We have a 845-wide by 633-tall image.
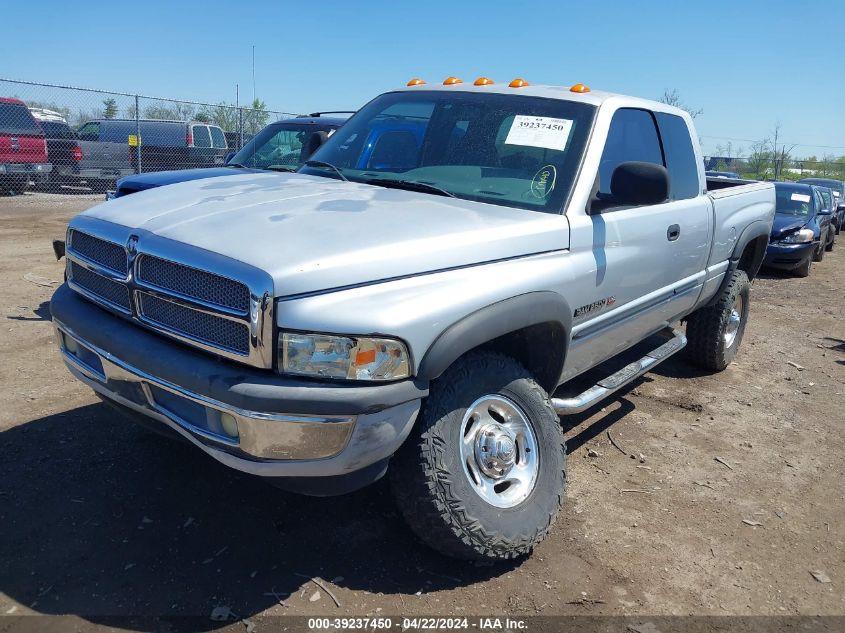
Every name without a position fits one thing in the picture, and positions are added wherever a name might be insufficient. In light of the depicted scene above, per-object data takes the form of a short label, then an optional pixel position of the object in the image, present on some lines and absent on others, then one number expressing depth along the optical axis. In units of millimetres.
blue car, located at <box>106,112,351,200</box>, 7102
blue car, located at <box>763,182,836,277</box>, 12008
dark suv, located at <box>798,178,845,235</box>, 18503
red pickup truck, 14000
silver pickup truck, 2311
